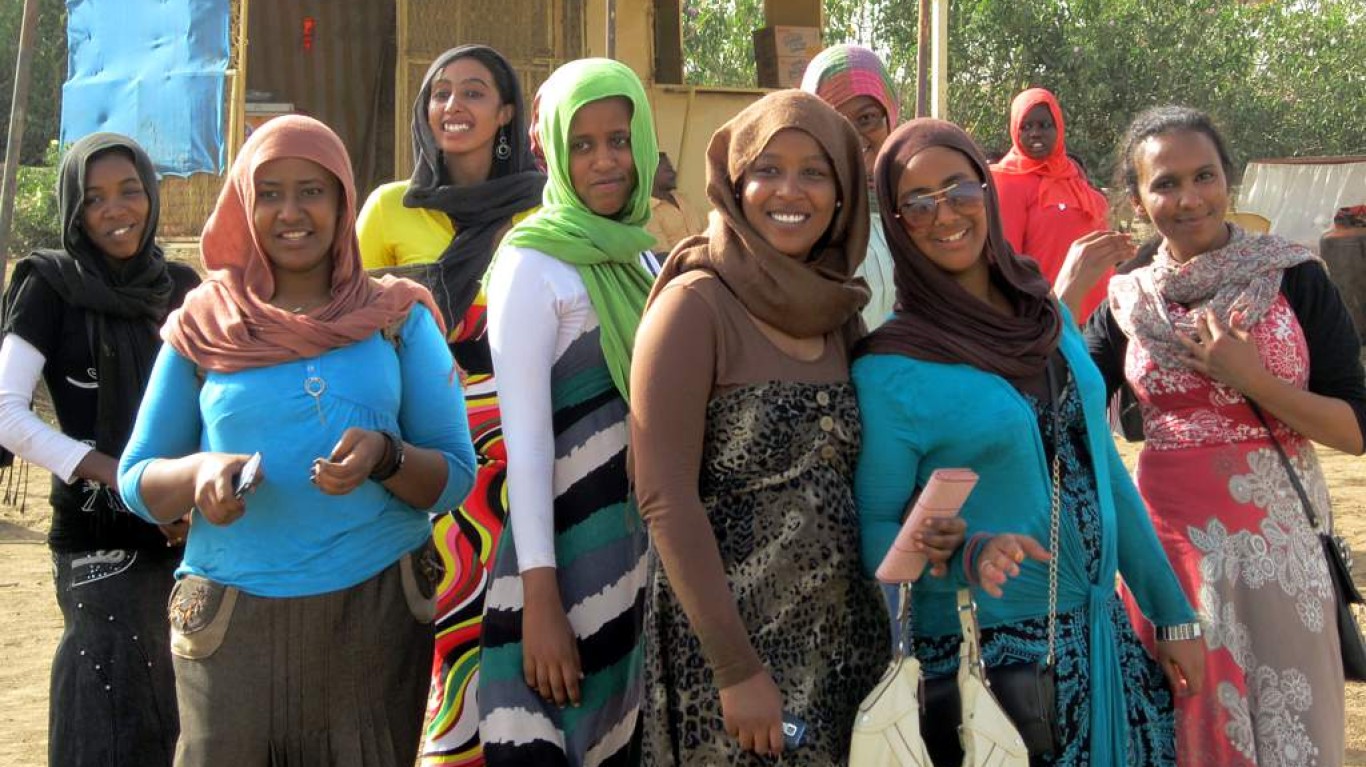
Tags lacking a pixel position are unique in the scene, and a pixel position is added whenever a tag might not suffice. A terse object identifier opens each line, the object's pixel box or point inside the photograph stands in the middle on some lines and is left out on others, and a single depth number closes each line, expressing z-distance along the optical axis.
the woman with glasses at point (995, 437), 2.79
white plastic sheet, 16.33
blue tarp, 9.96
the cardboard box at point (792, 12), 12.66
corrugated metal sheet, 12.95
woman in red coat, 6.31
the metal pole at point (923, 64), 9.94
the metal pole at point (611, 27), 9.37
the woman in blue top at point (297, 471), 2.78
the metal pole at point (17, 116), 8.20
